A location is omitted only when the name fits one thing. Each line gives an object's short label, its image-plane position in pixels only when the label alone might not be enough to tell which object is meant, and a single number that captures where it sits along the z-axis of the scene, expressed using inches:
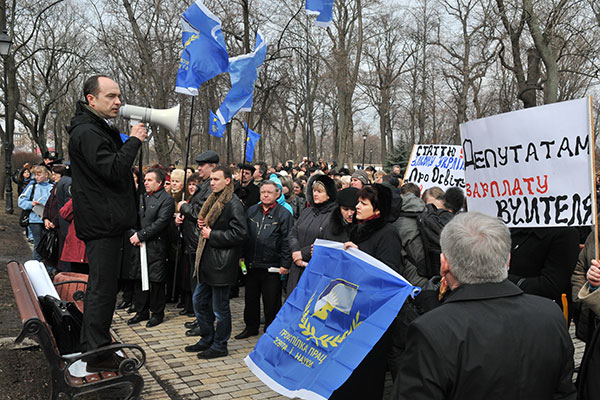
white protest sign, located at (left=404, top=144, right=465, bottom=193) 390.6
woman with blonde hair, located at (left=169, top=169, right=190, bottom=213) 313.0
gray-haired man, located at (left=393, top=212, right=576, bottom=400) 80.4
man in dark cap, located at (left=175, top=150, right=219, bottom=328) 268.7
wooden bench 148.0
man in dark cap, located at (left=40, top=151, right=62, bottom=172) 474.3
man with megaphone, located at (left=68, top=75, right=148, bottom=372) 157.8
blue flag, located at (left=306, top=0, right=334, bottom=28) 423.5
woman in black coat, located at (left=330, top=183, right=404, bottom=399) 163.2
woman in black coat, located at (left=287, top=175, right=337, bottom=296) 240.4
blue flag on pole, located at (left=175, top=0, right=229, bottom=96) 304.0
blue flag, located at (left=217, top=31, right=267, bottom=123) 343.0
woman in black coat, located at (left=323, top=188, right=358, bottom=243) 213.6
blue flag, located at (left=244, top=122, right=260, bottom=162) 430.6
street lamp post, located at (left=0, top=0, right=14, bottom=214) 748.6
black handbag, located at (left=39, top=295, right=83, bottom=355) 183.3
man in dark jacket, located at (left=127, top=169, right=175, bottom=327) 287.0
